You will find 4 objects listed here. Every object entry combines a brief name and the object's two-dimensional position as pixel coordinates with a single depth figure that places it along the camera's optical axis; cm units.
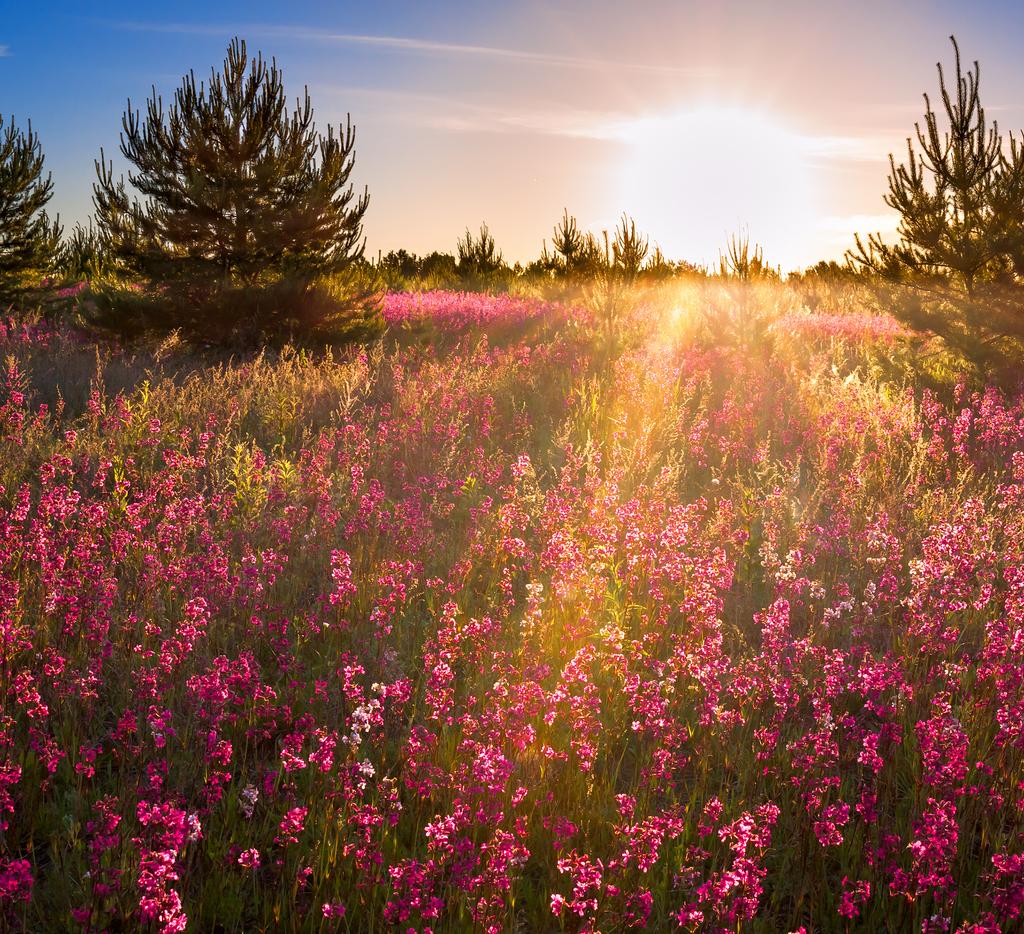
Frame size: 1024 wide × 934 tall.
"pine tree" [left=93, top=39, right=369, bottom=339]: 1209
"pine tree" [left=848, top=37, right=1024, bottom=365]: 1011
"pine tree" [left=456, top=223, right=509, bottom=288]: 3497
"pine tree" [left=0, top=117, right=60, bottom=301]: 1883
